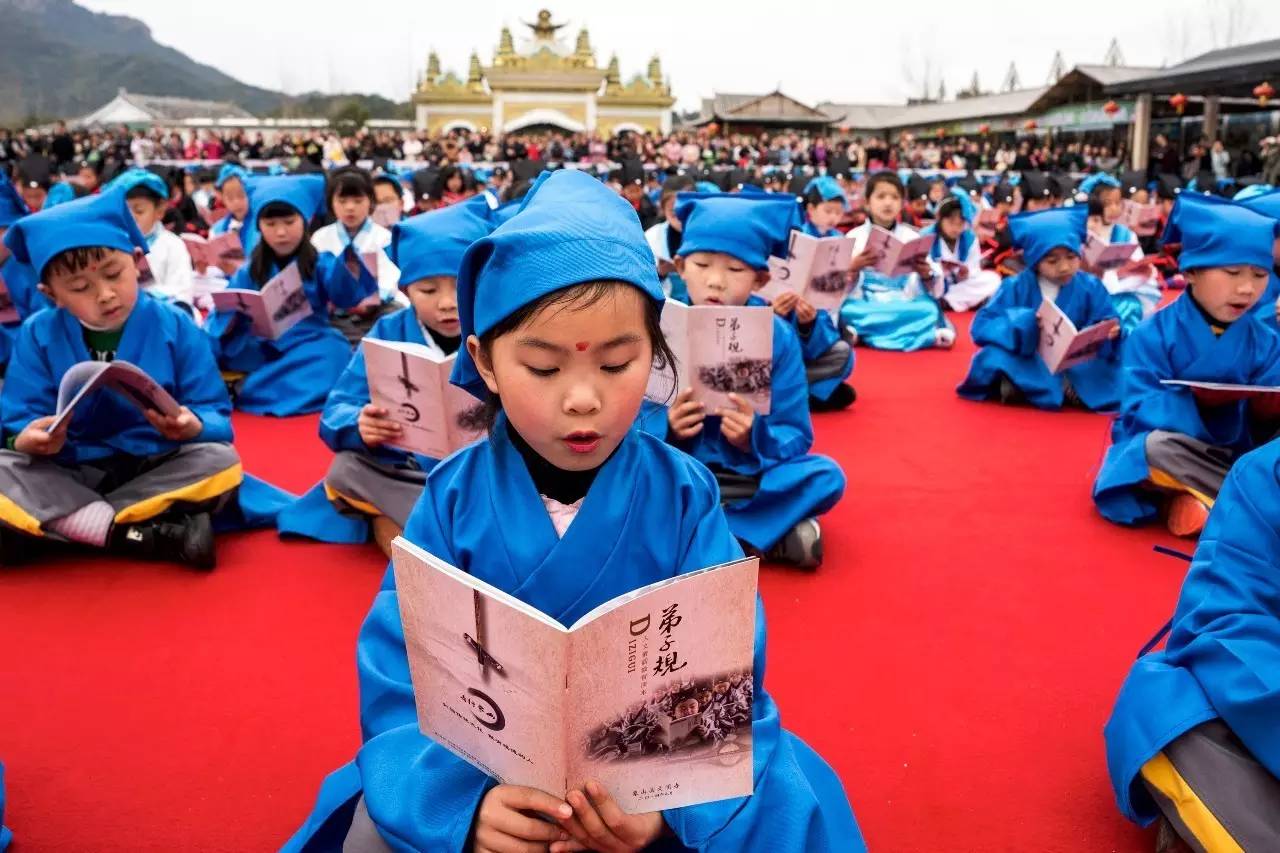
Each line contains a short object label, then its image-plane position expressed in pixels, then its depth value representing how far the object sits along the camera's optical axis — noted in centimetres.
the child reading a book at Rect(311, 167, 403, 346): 671
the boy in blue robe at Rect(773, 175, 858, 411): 520
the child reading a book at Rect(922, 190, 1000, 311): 877
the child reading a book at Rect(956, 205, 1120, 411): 548
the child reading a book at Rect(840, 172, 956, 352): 749
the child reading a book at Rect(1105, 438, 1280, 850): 175
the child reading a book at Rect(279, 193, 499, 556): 322
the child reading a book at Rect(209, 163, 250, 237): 877
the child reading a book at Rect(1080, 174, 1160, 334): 726
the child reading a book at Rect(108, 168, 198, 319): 619
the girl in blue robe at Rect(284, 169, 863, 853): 141
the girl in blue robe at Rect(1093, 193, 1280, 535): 350
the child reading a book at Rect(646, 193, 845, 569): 336
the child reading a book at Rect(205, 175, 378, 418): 555
